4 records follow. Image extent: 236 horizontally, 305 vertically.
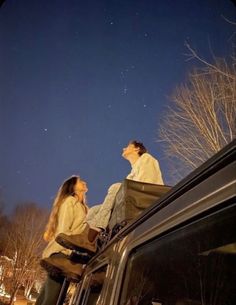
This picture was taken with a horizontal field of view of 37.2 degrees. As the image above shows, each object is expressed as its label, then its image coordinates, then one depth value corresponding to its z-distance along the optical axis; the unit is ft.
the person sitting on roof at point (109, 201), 9.43
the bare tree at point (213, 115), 27.40
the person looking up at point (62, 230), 10.27
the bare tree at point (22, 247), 99.91
